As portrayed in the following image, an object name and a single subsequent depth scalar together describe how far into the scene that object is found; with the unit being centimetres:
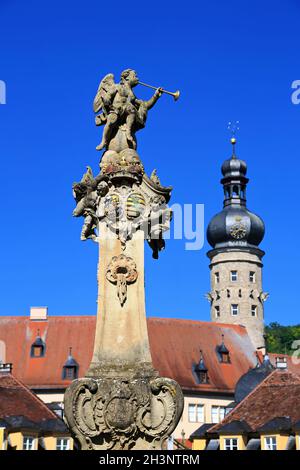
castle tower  8131
